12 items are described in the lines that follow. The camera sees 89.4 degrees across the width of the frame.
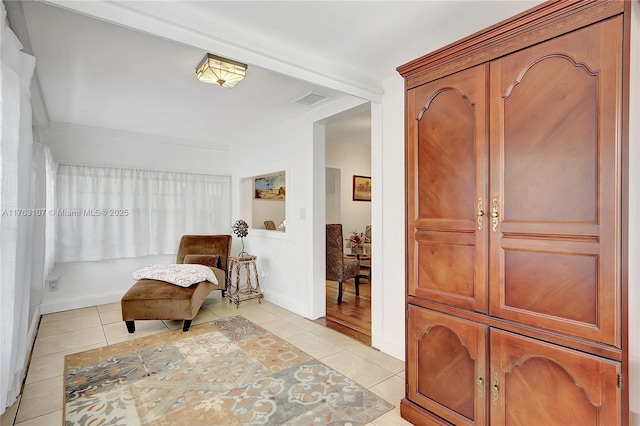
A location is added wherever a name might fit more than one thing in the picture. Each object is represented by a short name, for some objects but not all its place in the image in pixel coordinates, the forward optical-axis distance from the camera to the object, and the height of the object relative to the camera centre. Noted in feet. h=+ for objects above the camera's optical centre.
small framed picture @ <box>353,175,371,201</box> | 20.90 +1.52
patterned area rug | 6.48 -4.12
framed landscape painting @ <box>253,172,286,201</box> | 20.63 +1.52
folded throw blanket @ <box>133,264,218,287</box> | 11.74 -2.39
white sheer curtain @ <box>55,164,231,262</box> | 13.73 +0.03
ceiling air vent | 10.56 +3.78
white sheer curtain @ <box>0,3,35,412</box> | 4.90 +0.45
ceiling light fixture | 7.80 +3.55
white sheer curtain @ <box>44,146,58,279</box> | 12.44 -0.22
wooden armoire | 4.05 -0.16
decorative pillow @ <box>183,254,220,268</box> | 14.70 -2.25
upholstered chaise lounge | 10.80 -3.08
